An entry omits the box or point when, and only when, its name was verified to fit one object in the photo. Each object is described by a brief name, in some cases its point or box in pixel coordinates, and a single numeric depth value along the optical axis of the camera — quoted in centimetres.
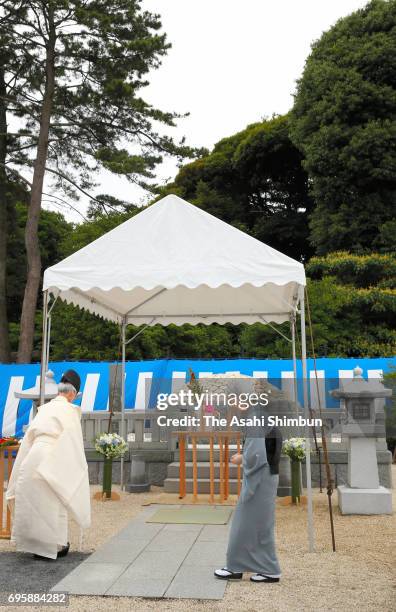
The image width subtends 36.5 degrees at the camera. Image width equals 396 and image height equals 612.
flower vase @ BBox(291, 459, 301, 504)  812
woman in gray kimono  450
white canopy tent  640
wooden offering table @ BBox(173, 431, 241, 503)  813
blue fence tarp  1362
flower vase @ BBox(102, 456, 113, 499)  848
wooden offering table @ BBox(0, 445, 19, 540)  593
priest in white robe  508
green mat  692
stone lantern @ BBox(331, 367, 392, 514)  740
